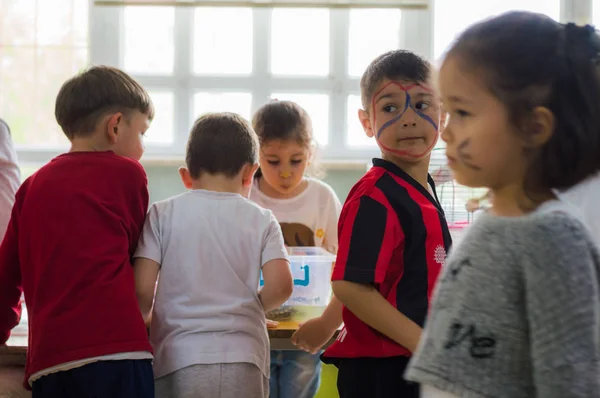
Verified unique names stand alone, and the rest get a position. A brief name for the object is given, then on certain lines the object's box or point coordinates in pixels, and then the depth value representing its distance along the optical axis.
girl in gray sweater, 0.81
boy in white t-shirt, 1.66
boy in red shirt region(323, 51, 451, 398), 1.41
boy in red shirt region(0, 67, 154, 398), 1.60
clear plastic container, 1.95
